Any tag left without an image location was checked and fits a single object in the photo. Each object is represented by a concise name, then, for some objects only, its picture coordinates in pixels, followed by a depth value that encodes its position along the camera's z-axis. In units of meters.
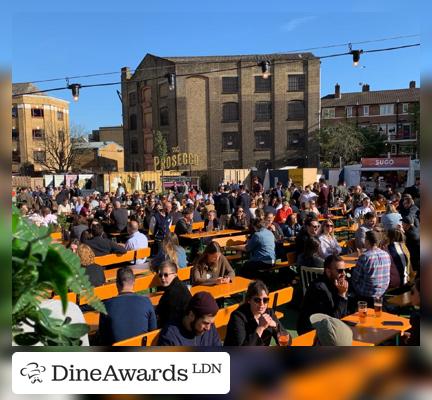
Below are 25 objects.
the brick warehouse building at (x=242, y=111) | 40.41
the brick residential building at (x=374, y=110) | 52.41
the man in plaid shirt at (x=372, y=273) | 4.92
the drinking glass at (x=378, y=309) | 3.98
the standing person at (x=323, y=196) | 13.31
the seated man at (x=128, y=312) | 3.26
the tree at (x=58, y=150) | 47.09
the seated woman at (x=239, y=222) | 9.99
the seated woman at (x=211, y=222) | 9.88
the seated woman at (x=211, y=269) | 5.28
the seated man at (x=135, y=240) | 7.43
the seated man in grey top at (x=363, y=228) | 7.16
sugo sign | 20.71
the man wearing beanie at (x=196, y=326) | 2.39
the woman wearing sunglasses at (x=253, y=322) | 3.05
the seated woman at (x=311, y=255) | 5.80
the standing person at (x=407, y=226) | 5.44
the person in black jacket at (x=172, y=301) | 3.85
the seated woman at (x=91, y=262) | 4.76
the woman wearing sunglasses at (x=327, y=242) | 6.27
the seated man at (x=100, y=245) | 6.97
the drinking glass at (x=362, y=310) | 3.88
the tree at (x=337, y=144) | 39.31
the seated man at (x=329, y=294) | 3.98
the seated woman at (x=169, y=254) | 5.50
